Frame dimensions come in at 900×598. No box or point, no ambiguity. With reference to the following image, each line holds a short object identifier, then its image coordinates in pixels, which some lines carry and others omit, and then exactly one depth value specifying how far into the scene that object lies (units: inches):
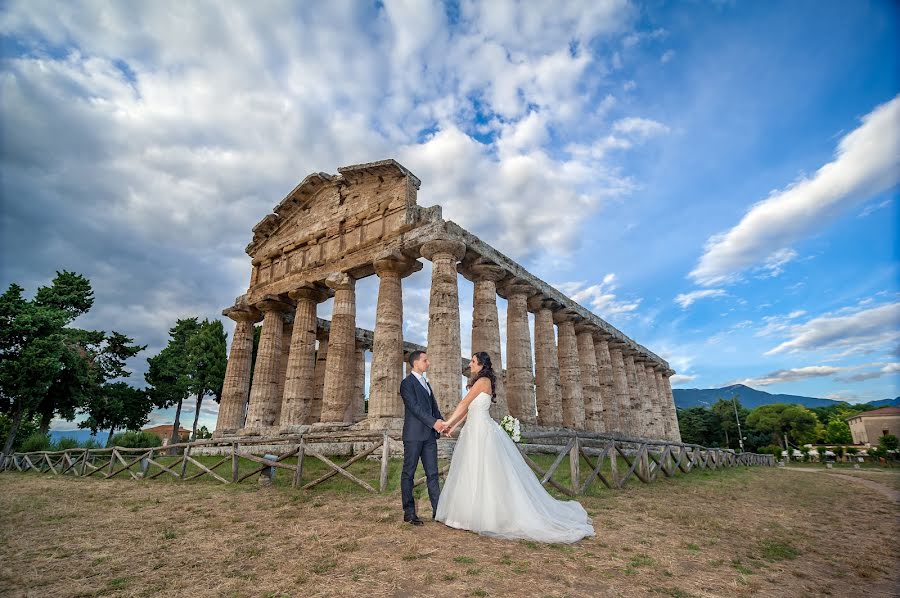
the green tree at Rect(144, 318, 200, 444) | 1595.7
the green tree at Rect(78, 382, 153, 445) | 1416.1
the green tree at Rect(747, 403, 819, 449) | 2503.7
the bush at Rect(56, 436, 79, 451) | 1010.7
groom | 269.6
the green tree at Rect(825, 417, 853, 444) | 2694.4
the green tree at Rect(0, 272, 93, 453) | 1121.4
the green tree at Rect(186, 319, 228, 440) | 1622.8
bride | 240.1
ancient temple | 709.9
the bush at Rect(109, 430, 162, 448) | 1155.9
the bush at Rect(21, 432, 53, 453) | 1008.9
